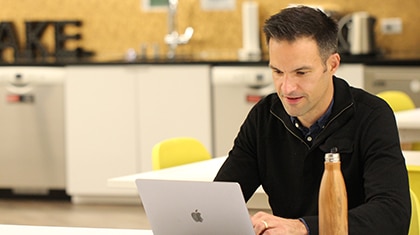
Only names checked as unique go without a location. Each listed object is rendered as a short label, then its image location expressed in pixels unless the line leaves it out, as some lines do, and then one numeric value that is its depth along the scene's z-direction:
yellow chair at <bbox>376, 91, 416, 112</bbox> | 5.86
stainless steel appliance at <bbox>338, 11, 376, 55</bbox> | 7.65
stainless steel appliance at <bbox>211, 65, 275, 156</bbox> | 7.42
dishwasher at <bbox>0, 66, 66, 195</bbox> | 7.85
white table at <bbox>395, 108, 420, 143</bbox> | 5.09
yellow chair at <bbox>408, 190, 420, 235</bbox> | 3.01
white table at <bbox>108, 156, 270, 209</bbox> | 3.86
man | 2.59
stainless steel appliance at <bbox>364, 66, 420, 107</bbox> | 7.10
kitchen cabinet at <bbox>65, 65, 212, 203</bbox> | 7.57
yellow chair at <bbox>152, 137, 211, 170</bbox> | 4.26
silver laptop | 2.40
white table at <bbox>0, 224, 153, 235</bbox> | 2.93
